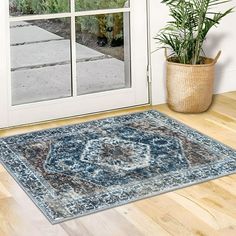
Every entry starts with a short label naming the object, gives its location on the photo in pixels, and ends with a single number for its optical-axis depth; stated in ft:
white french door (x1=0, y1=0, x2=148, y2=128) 11.34
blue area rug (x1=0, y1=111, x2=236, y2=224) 8.57
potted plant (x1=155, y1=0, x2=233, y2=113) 11.89
